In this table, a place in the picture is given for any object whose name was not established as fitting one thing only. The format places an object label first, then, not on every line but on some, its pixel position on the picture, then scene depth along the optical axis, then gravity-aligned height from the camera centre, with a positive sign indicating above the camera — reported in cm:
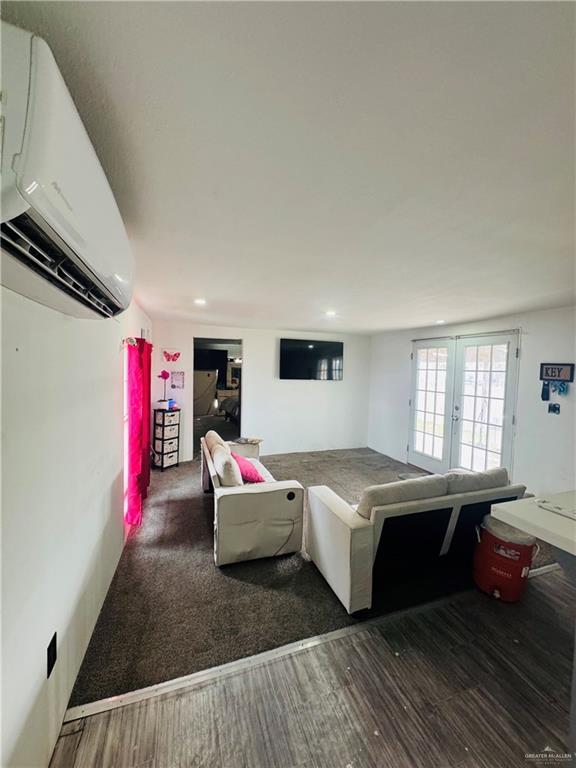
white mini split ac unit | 52 +37
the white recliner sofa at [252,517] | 235 -117
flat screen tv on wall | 559 +24
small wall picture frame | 495 -19
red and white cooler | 203 -127
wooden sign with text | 313 +7
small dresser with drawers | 455 -106
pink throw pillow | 287 -100
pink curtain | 283 -61
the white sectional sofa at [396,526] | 193 -106
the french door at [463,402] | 382 -38
